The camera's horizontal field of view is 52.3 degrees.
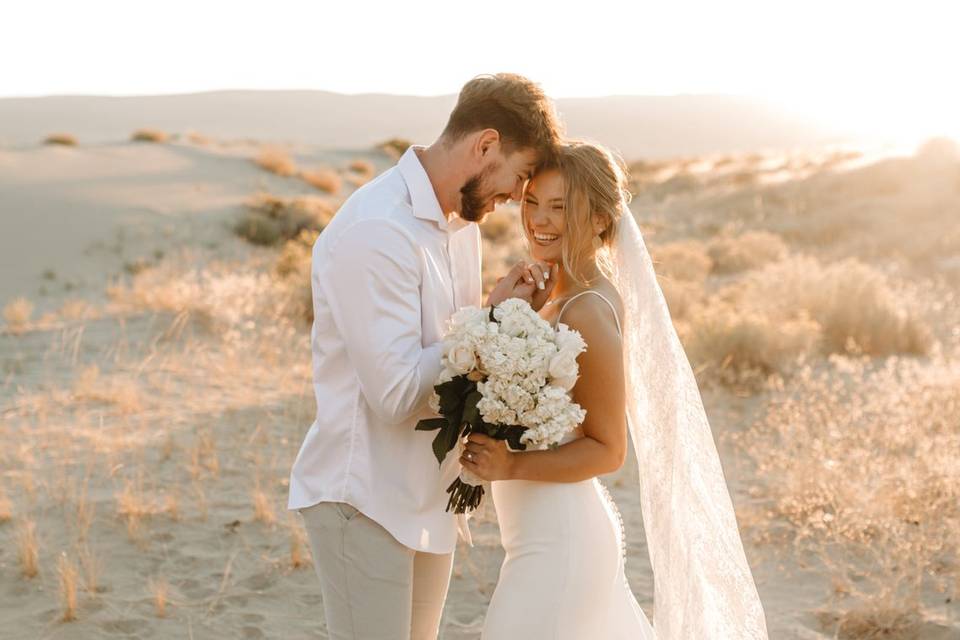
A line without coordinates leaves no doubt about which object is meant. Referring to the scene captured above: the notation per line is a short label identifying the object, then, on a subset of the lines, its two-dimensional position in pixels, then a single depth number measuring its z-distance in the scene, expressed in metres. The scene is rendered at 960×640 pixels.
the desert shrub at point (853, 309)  10.32
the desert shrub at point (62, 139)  29.50
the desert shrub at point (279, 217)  18.95
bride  3.05
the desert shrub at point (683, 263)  15.47
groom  2.62
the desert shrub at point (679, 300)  12.12
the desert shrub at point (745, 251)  16.80
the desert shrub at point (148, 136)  32.06
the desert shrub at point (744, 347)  9.21
